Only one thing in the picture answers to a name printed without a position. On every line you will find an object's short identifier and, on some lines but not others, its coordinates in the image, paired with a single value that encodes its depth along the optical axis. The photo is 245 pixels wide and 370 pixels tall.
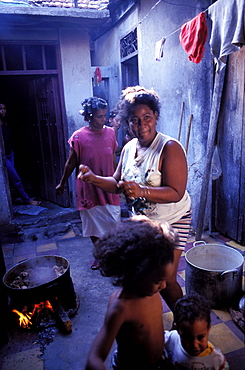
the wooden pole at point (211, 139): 4.20
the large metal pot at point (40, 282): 2.87
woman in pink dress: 4.01
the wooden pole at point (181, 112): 5.09
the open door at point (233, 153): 4.04
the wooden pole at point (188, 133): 4.83
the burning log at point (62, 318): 2.87
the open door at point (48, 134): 6.06
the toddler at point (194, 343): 1.83
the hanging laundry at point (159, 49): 5.07
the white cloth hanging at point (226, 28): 3.06
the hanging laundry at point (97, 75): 8.85
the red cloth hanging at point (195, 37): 3.77
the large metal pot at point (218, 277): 2.96
